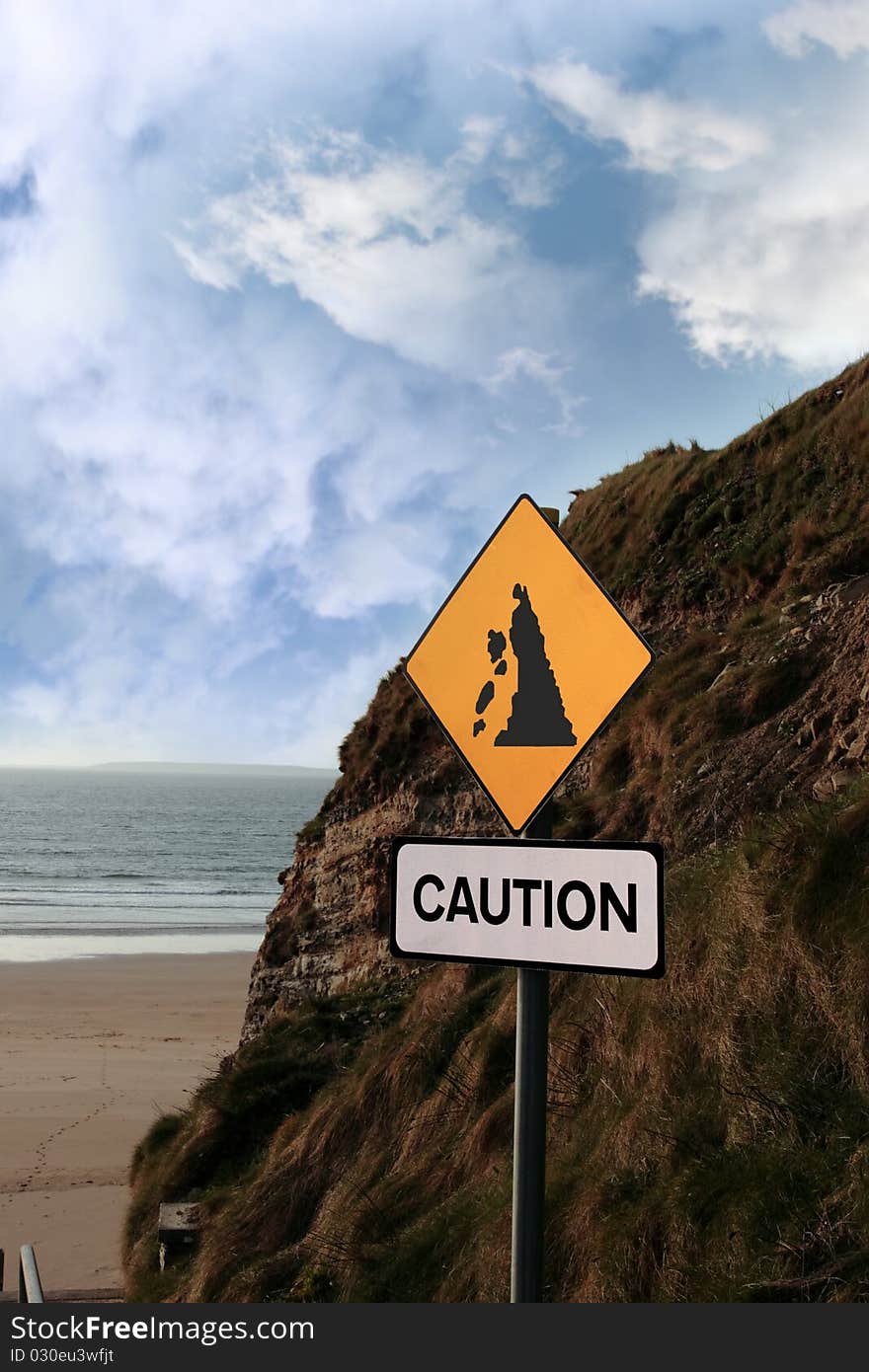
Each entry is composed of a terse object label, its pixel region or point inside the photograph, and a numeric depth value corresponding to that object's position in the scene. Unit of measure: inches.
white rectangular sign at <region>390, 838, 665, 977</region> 99.0
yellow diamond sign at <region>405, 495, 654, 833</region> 104.7
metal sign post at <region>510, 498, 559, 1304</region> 97.7
